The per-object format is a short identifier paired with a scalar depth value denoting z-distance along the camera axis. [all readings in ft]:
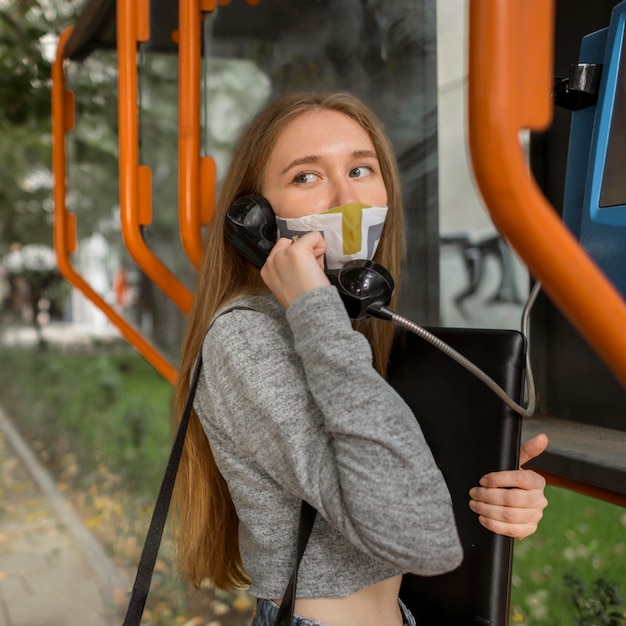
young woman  3.14
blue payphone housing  3.88
